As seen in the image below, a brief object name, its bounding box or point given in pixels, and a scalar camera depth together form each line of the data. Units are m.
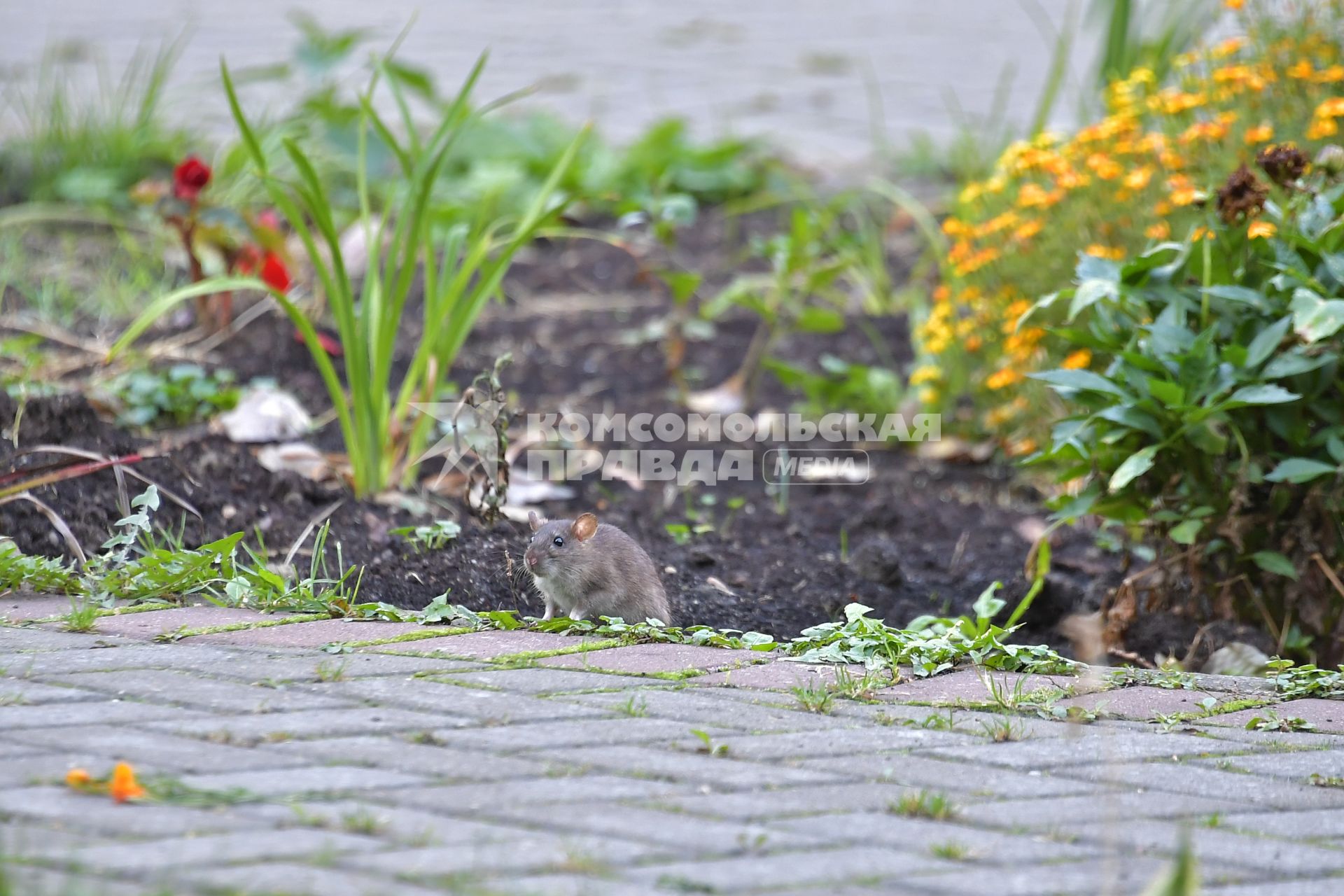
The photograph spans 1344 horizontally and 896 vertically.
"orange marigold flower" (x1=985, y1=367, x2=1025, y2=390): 9.87
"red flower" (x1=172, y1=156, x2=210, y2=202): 10.17
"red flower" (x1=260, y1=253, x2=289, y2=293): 10.25
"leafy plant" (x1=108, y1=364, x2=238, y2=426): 9.60
